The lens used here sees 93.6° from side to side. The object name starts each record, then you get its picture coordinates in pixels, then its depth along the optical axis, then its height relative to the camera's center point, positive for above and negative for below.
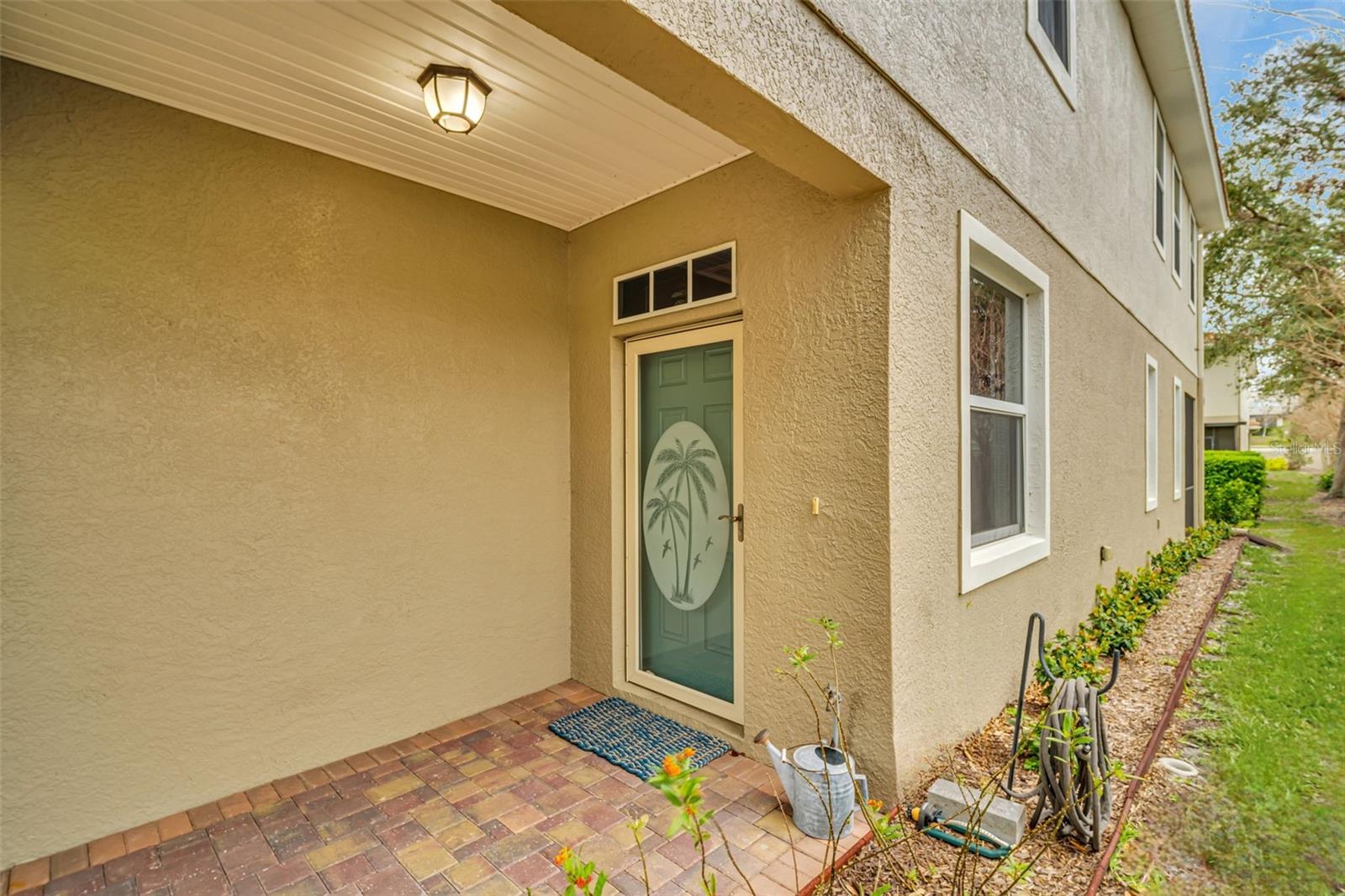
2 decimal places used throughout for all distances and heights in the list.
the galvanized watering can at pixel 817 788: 2.71 -1.46
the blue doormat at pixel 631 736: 3.48 -1.67
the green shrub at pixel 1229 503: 13.51 -1.11
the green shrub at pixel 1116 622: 5.14 -1.49
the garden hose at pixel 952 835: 2.65 -1.65
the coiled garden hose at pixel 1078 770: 2.65 -1.38
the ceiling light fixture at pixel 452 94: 2.69 +1.56
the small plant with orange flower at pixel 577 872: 1.32 -0.89
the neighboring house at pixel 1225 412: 24.69 +1.66
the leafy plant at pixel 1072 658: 3.93 -1.39
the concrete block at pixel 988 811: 2.69 -1.57
